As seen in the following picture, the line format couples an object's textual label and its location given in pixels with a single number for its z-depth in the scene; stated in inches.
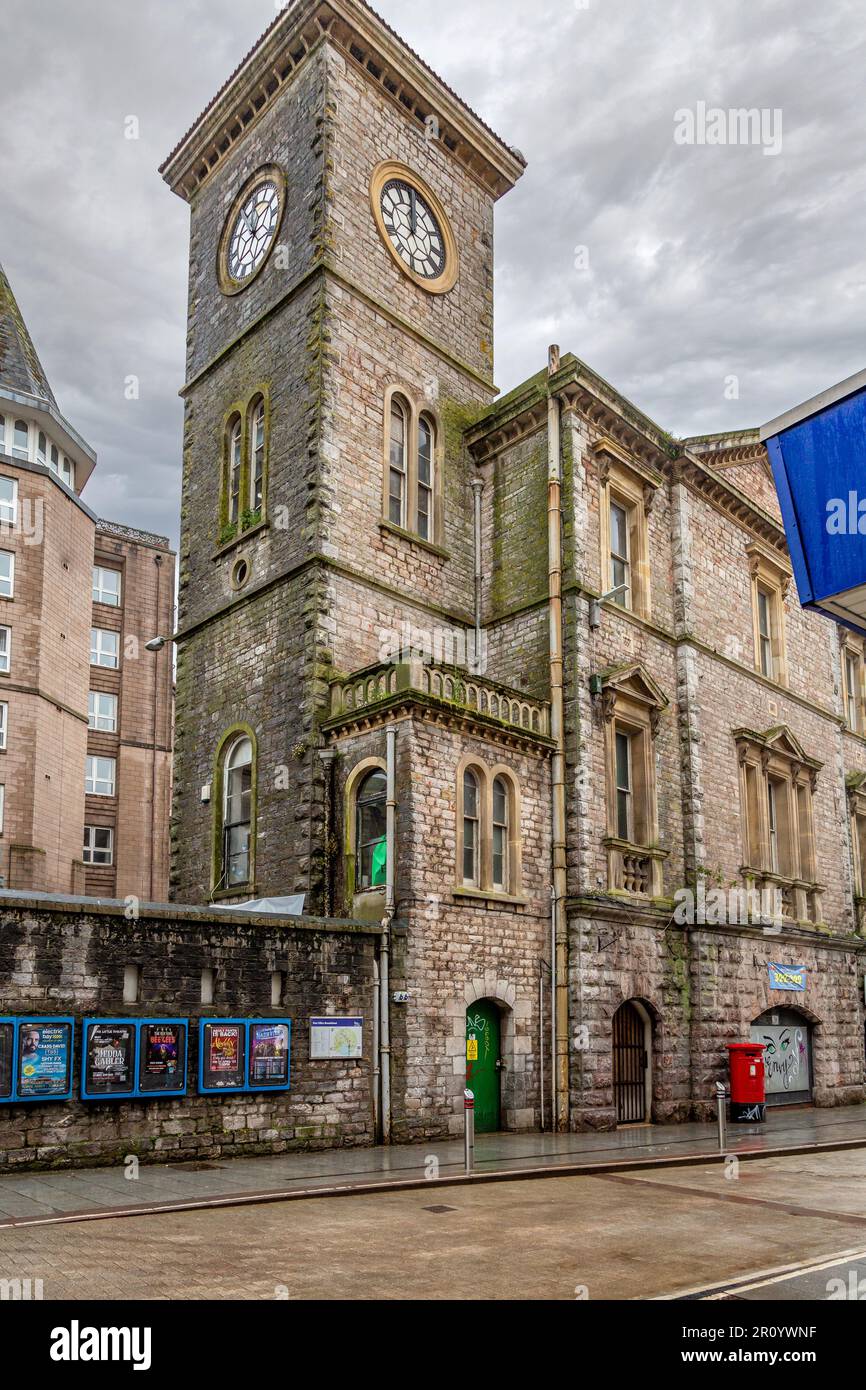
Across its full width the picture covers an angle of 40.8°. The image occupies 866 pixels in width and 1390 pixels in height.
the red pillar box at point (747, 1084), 841.5
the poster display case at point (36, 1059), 517.3
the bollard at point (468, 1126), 521.7
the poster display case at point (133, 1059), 546.9
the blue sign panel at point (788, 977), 969.5
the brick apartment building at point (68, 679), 1413.6
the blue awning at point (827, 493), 422.9
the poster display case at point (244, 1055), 588.4
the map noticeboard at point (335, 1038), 638.5
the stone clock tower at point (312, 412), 805.2
